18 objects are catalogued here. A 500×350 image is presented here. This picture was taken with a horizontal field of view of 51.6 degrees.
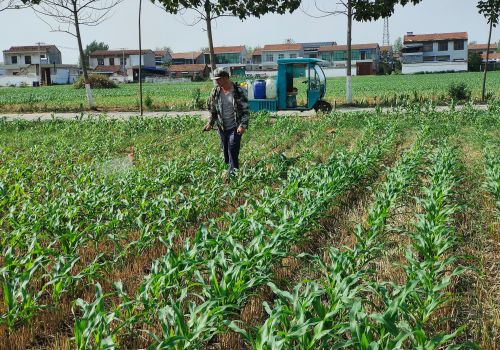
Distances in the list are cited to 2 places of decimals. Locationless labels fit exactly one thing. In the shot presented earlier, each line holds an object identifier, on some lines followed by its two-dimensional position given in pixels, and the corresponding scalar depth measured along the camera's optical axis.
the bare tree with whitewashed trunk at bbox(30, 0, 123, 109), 23.33
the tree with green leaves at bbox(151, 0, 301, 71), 20.70
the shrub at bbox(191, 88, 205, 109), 23.83
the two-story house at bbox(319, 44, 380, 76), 75.19
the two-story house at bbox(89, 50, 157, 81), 77.56
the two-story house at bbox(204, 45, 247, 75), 91.31
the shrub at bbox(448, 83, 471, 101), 22.55
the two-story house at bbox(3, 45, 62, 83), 76.56
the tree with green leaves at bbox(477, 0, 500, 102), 20.86
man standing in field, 8.14
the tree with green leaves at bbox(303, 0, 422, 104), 20.55
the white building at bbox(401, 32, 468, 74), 76.06
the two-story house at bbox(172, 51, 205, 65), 94.19
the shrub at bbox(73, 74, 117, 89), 49.28
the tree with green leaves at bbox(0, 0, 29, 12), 23.12
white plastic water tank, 18.19
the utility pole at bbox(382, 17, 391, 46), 104.19
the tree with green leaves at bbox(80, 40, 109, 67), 99.37
